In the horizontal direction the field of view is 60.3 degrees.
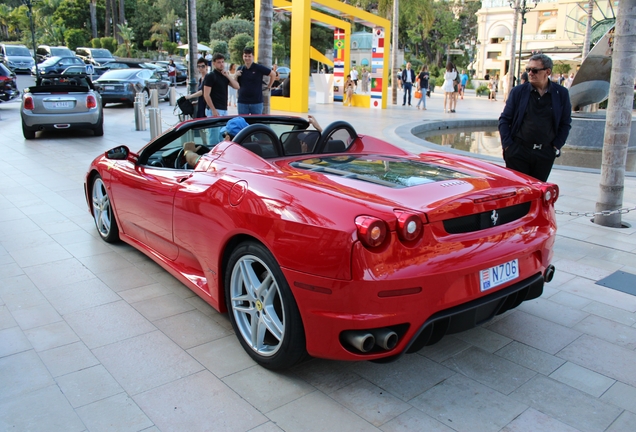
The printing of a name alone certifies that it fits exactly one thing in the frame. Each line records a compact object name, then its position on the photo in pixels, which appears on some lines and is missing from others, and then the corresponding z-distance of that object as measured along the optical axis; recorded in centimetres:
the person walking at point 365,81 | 3056
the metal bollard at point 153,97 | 1499
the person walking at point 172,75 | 2805
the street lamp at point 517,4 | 3073
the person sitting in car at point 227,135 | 390
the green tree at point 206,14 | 5416
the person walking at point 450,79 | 2041
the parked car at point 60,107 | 1213
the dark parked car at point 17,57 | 3703
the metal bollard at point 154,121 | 1211
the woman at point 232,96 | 2212
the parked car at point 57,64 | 3017
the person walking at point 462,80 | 3074
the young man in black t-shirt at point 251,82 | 896
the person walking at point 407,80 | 2470
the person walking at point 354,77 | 2589
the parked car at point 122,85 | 1995
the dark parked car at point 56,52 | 3507
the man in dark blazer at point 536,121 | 503
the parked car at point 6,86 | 1938
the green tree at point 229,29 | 4800
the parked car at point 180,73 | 3268
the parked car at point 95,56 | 3442
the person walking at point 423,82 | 2289
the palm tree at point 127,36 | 4444
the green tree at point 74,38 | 5128
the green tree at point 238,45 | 3070
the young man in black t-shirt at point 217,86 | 910
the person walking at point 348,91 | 2497
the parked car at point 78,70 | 2588
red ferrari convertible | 260
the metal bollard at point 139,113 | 1409
